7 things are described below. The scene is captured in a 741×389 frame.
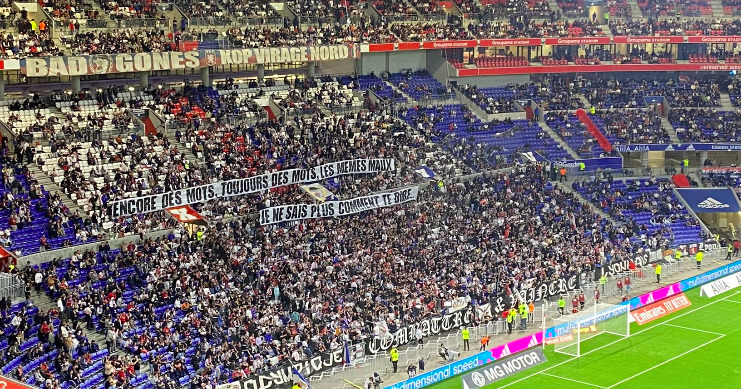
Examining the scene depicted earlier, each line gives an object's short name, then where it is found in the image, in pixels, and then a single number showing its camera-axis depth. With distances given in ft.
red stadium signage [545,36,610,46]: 229.66
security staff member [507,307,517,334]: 140.15
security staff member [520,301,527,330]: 140.97
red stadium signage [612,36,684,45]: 233.14
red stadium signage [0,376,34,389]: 94.29
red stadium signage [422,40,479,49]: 215.80
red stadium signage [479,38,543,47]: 223.90
